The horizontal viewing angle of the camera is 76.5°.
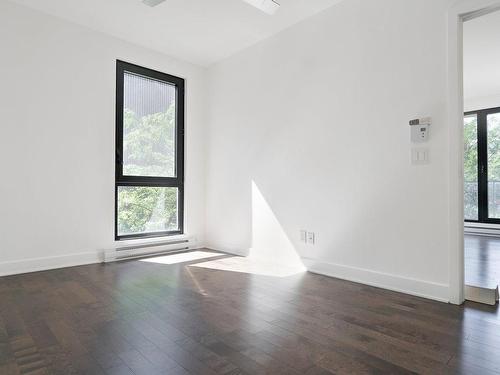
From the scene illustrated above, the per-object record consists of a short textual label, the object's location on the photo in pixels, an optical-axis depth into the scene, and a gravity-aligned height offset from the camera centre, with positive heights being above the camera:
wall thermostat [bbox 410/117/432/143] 2.81 +0.55
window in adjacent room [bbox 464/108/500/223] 6.80 +0.54
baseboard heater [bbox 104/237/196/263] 4.18 -0.85
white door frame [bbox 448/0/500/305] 2.61 +0.36
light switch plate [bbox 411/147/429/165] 2.82 +0.31
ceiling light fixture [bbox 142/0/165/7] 3.32 +1.99
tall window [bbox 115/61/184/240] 4.44 +0.56
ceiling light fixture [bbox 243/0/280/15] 3.32 +1.98
